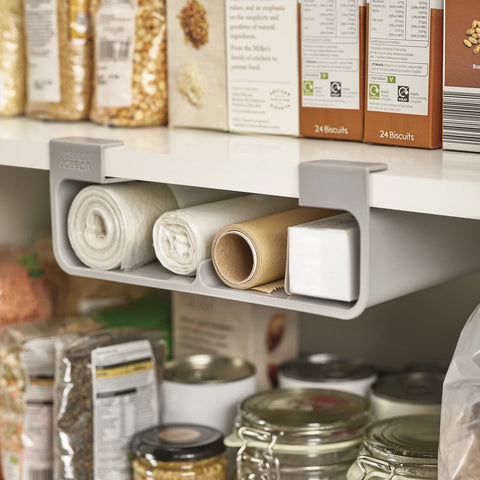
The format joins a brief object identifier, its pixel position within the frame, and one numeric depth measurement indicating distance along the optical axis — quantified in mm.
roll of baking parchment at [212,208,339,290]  1216
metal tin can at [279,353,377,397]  1419
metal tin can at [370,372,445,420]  1356
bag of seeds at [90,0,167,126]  1387
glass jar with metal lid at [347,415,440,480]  1240
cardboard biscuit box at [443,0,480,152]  1218
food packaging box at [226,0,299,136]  1310
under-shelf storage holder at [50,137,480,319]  1170
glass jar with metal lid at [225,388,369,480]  1307
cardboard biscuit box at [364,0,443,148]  1240
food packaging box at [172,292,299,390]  1466
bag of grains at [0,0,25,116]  1479
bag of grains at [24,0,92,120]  1431
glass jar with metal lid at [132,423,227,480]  1341
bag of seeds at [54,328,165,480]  1387
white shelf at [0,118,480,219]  1144
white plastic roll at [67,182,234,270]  1279
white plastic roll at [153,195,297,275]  1247
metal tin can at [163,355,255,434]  1406
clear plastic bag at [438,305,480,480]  1170
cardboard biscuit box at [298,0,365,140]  1275
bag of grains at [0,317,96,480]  1433
